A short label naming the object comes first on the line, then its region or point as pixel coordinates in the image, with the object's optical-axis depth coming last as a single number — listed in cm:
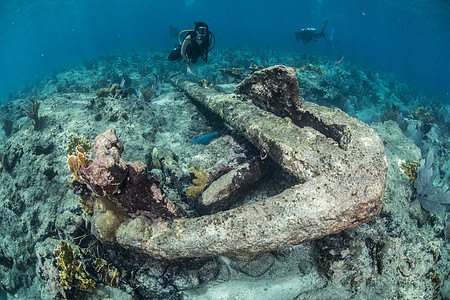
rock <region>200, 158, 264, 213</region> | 338
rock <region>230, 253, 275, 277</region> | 307
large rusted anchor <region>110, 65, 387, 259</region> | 221
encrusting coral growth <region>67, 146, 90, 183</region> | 258
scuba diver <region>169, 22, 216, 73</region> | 670
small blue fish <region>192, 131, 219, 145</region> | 484
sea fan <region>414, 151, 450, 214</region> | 406
